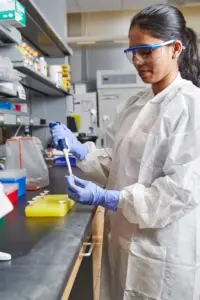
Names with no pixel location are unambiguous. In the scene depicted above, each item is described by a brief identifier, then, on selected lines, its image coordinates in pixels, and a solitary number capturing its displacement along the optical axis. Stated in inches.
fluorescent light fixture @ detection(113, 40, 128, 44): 192.4
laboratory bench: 25.3
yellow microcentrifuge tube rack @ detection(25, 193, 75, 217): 43.9
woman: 39.6
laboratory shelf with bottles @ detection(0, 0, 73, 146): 61.1
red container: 51.0
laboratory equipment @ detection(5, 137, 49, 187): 67.6
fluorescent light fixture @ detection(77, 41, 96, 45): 192.5
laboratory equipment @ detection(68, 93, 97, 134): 159.9
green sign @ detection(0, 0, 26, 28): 53.5
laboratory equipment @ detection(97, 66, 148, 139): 172.7
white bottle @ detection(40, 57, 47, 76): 82.1
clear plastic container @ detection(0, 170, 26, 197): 56.6
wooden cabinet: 61.1
